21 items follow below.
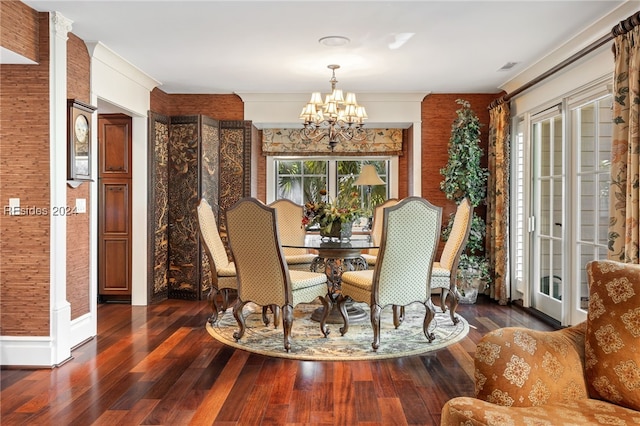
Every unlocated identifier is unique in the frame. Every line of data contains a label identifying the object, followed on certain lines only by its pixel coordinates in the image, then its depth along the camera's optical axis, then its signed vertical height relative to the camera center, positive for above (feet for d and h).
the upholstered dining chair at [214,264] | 14.11 -1.51
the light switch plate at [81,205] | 12.81 +0.23
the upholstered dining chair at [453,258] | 13.82 -1.30
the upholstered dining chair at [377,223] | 17.71 -0.36
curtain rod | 10.32 +4.18
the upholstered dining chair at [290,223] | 18.19 -0.36
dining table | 14.23 -1.54
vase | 14.80 -0.53
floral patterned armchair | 5.41 -1.85
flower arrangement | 14.61 -0.01
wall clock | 12.12 +1.91
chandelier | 15.57 +3.26
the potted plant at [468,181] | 18.43 +1.26
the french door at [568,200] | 12.85 +0.41
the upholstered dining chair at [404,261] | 11.80 -1.18
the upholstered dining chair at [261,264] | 11.78 -1.27
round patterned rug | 12.06 -3.42
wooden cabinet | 18.35 -0.17
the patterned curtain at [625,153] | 9.95 +1.27
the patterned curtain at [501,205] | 18.15 +0.32
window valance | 21.84 +3.17
